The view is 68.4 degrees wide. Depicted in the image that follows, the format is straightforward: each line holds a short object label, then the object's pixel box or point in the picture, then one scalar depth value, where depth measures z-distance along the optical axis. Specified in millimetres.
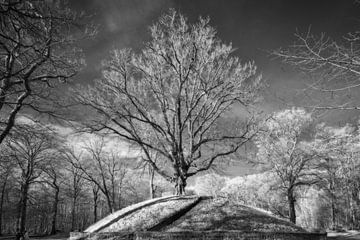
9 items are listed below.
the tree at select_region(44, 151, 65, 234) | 24466
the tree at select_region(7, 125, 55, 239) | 22341
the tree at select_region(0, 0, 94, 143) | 9172
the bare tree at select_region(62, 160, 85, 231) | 32000
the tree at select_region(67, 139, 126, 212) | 28247
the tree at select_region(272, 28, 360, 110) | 4832
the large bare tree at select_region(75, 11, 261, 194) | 13891
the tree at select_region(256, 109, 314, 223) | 20094
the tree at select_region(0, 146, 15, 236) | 16706
